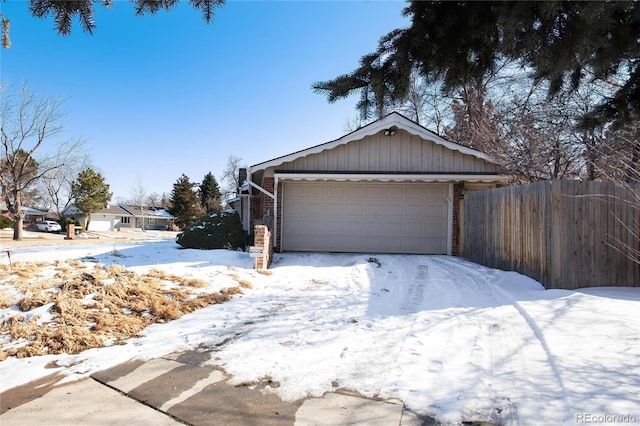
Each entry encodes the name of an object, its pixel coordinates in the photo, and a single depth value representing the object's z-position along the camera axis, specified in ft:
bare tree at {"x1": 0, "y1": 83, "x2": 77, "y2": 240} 84.94
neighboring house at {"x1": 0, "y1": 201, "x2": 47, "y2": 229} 157.87
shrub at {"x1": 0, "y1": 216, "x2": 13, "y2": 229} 137.28
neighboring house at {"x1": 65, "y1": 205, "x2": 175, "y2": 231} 165.55
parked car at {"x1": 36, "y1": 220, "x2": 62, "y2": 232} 142.00
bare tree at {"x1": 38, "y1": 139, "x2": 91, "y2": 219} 96.22
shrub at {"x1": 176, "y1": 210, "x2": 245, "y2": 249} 35.29
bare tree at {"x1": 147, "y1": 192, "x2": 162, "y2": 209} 216.93
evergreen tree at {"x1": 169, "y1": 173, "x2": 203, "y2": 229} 134.31
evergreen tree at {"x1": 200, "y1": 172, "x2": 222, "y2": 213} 166.95
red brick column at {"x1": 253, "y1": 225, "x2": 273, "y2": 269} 26.84
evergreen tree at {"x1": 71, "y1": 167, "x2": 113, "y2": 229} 134.51
